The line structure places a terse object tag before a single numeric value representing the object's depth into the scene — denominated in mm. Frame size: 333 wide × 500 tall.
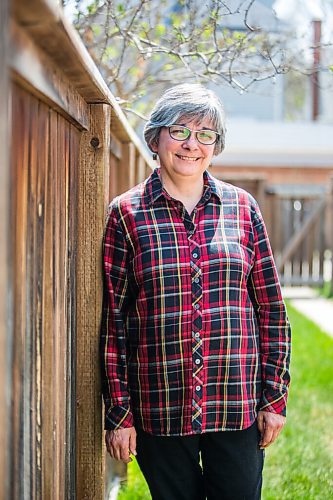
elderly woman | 3053
